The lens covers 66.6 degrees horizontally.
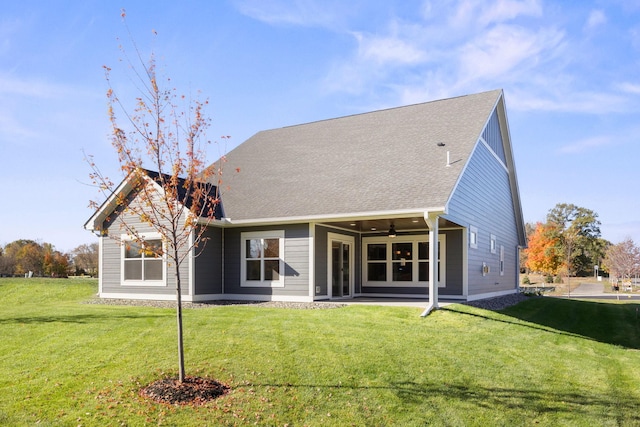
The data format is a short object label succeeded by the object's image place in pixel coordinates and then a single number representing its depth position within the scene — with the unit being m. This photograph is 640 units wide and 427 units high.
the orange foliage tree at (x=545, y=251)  52.28
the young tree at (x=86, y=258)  50.96
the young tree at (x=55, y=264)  49.88
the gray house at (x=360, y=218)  14.39
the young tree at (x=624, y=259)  39.94
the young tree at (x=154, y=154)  6.70
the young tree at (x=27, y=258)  50.75
